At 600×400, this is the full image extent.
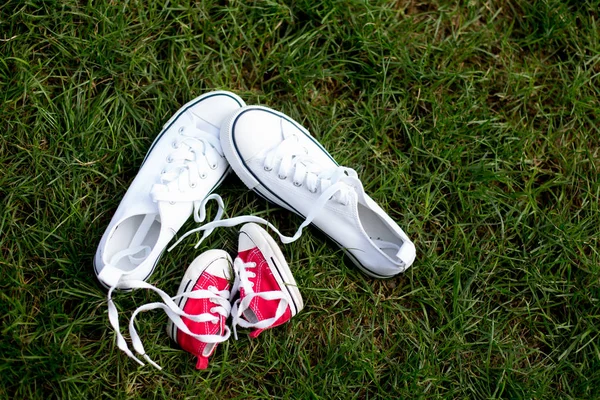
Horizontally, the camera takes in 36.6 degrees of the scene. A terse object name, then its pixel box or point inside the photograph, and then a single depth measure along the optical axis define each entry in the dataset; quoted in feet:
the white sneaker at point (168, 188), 3.31
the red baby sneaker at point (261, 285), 3.35
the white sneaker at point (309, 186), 3.40
